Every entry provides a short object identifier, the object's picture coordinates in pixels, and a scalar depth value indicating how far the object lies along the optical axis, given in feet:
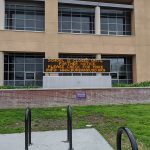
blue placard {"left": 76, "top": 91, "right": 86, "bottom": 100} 31.97
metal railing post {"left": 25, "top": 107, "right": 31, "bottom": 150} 13.01
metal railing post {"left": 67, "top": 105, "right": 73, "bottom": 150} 14.02
